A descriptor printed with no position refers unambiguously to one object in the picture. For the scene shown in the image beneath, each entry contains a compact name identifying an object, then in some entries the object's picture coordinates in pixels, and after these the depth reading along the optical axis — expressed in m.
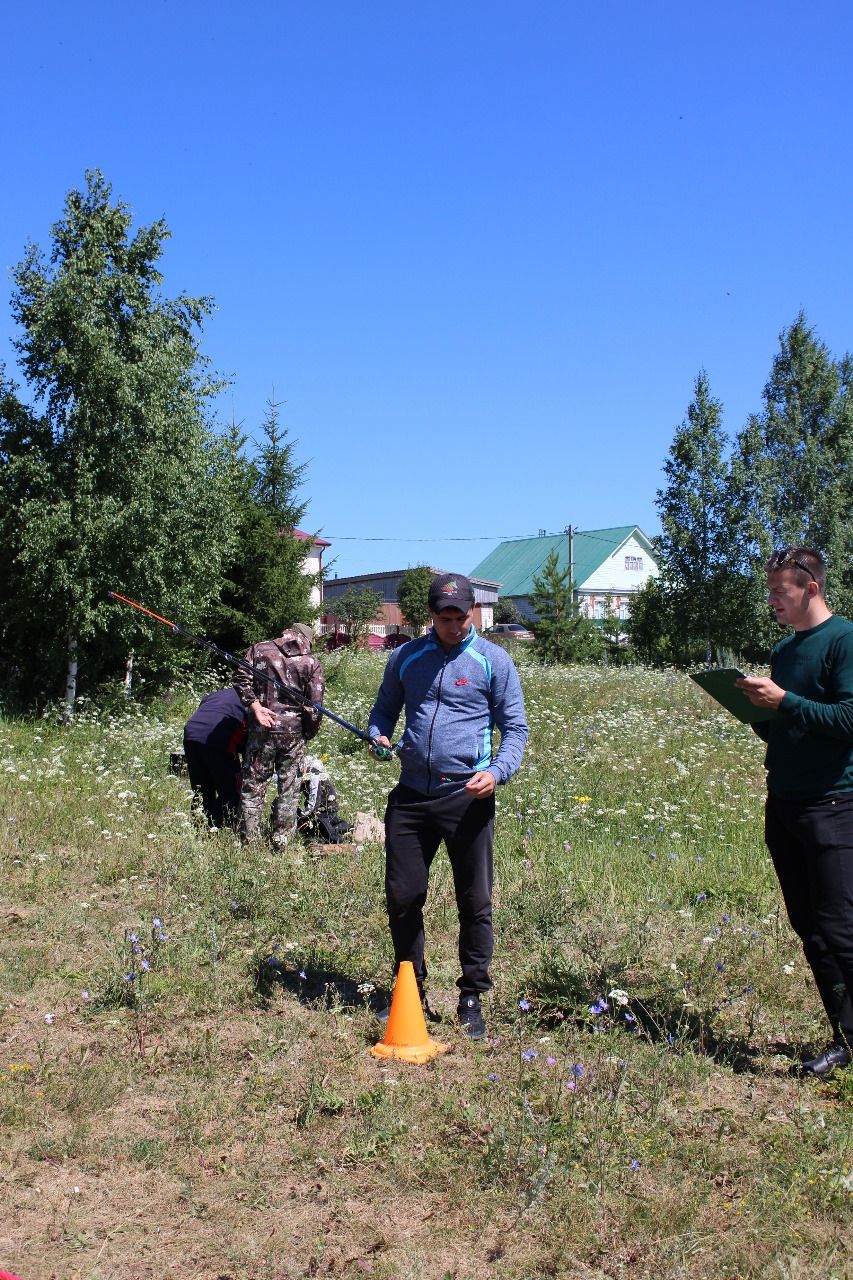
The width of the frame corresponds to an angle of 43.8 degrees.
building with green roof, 63.12
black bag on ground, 8.23
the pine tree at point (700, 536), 32.84
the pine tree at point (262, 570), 18.98
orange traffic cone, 4.38
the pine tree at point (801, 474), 32.44
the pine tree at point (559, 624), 32.00
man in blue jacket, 4.63
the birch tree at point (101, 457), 14.99
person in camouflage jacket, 7.76
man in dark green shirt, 4.05
